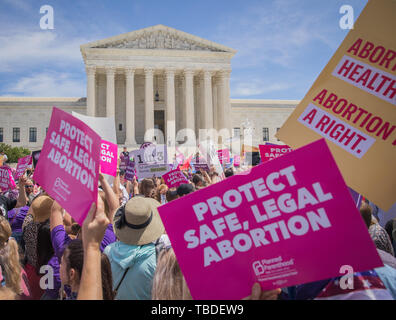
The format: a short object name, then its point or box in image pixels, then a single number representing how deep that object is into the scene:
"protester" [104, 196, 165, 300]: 3.66
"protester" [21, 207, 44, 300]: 4.60
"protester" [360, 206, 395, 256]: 4.50
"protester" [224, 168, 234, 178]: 13.07
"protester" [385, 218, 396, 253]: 5.27
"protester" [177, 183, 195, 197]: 6.76
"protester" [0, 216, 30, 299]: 3.14
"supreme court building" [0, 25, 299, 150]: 47.00
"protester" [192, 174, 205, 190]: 8.95
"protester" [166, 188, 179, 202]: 6.84
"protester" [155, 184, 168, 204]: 8.57
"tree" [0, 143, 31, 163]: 43.12
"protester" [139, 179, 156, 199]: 8.03
